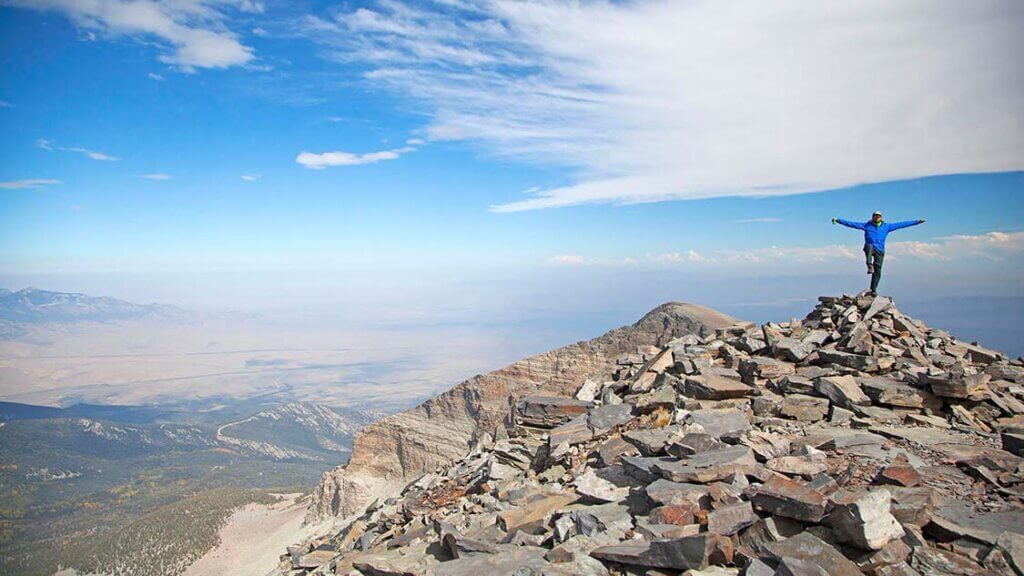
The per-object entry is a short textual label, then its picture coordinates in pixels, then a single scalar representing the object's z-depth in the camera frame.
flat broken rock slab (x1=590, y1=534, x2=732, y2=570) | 7.09
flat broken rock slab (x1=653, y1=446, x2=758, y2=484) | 9.57
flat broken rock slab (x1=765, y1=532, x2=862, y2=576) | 6.57
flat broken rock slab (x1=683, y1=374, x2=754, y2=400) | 15.24
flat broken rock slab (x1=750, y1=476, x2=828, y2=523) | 7.35
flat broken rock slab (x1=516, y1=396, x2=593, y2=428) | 18.25
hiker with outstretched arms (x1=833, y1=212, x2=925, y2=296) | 19.83
